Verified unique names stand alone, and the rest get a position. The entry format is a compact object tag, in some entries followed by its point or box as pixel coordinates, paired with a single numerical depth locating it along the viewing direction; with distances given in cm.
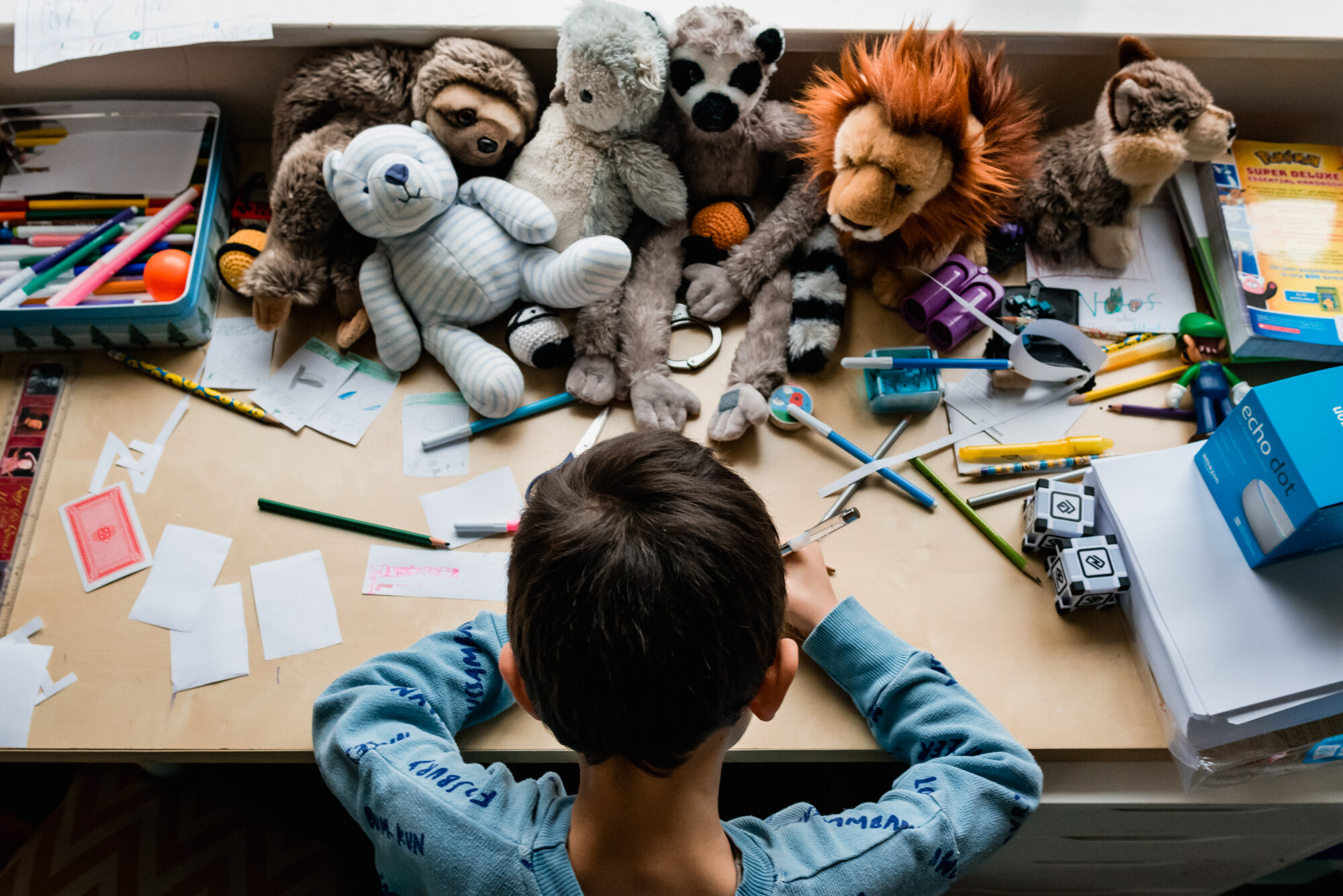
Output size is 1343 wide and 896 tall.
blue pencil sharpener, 91
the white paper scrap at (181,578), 82
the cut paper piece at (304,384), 93
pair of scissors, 91
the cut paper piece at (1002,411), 92
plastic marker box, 91
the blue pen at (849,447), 88
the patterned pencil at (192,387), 93
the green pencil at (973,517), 85
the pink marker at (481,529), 86
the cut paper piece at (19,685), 76
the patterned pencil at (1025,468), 89
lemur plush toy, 88
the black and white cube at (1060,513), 81
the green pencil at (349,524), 85
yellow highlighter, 90
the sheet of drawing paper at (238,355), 95
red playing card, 83
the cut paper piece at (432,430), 90
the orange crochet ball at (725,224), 99
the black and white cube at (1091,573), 78
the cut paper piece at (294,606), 81
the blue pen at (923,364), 90
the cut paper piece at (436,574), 84
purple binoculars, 94
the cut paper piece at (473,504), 87
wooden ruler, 84
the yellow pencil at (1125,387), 94
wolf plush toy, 91
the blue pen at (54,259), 93
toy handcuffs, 95
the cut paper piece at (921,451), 88
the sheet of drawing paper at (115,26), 93
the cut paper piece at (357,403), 92
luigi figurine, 91
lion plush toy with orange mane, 85
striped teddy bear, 87
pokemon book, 92
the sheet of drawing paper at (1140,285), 98
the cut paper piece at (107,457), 88
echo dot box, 70
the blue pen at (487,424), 91
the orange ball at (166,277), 94
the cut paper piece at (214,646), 79
